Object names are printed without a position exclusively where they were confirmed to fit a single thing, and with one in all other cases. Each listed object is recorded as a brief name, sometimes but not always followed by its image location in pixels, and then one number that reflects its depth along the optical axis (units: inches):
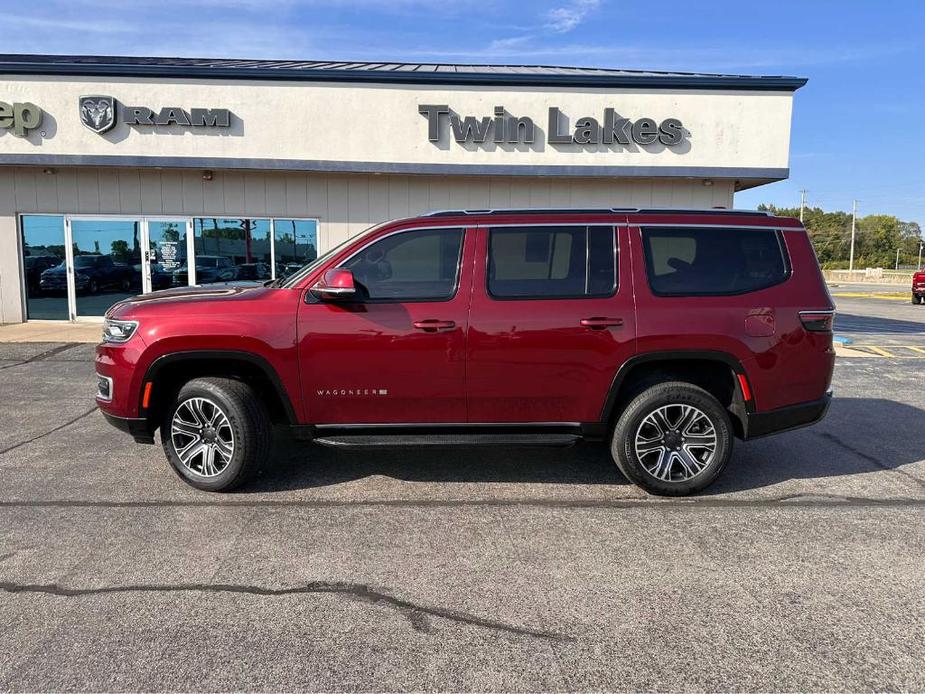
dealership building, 481.4
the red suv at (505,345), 171.2
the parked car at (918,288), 1069.1
